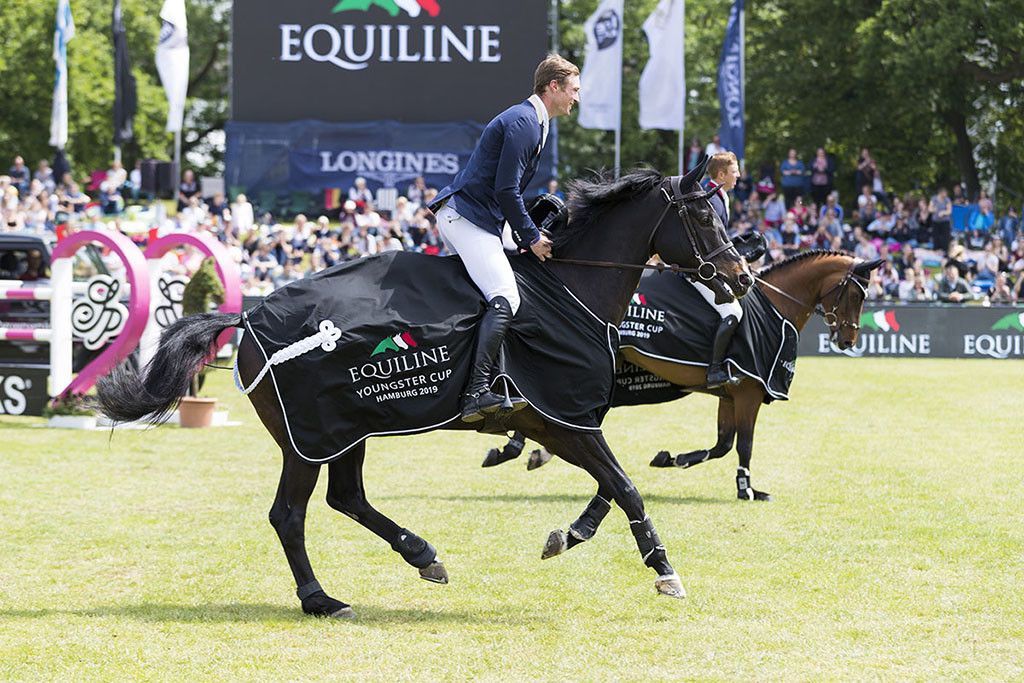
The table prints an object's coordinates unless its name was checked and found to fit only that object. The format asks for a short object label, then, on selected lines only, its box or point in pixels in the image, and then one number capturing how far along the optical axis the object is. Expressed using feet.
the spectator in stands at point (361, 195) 106.93
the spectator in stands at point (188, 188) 116.49
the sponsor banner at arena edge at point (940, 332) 84.79
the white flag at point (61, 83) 112.27
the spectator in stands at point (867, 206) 112.78
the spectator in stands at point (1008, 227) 107.34
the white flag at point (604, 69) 110.63
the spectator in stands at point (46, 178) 116.26
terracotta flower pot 51.03
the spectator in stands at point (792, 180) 119.44
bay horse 36.68
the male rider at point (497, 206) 23.71
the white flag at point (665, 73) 109.40
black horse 23.94
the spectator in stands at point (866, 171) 118.32
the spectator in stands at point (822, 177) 118.01
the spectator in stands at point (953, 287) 91.45
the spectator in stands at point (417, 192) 107.76
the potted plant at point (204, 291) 49.14
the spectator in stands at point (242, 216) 102.01
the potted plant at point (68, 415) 49.47
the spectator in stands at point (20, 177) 115.36
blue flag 109.81
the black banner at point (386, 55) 110.83
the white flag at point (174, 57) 107.04
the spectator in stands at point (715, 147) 107.53
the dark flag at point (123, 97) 107.14
